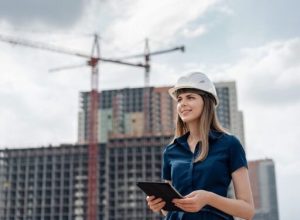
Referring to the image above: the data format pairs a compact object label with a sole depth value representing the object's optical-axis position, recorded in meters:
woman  3.81
